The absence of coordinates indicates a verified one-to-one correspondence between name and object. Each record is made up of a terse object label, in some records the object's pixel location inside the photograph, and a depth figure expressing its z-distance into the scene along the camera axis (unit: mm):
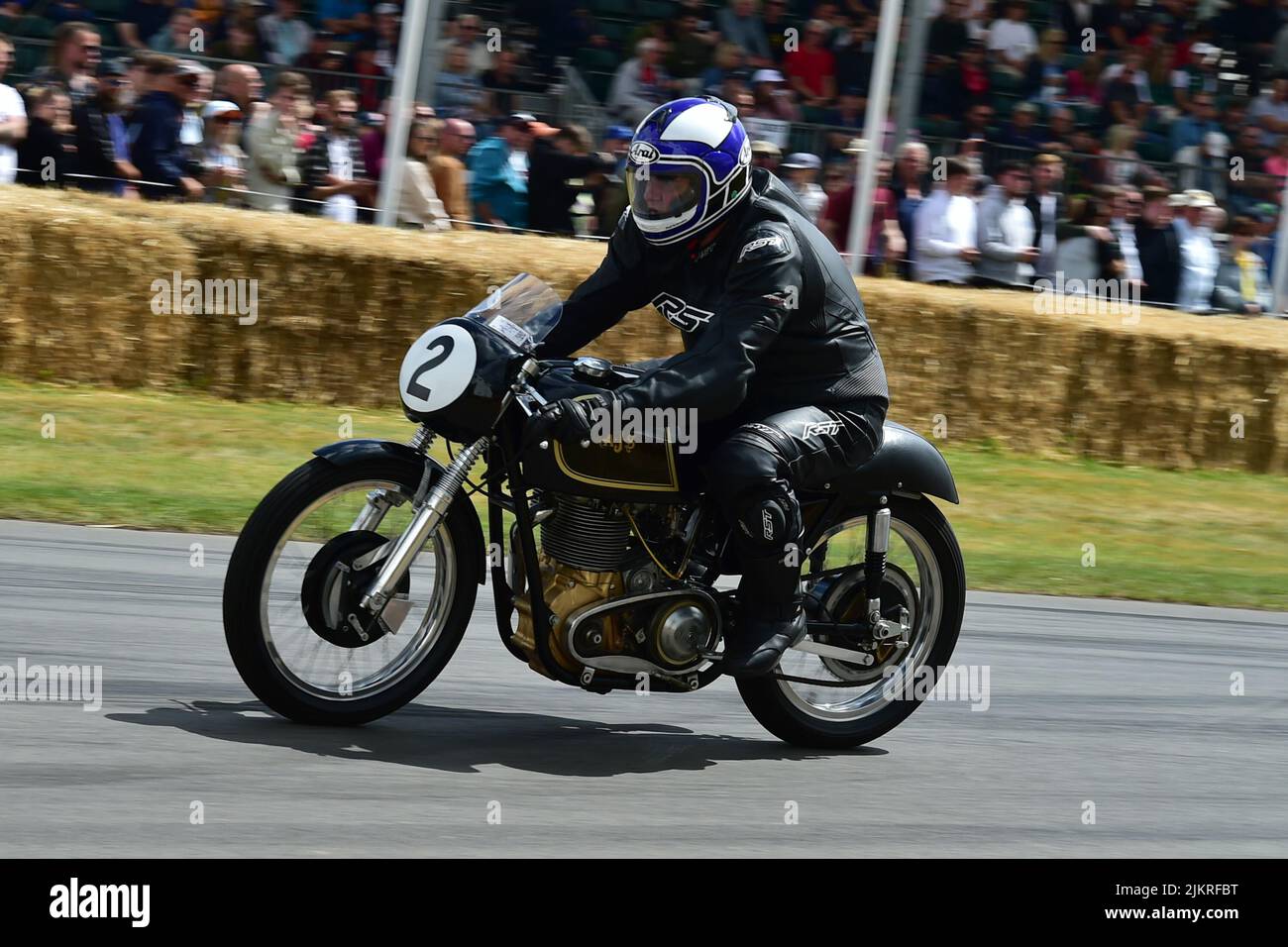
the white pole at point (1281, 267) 12580
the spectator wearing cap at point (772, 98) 12461
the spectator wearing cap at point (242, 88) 10500
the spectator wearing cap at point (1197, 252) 12195
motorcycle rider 4438
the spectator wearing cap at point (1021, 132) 12766
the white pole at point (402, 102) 10641
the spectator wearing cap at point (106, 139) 10234
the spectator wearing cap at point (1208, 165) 12906
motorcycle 4324
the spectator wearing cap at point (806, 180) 11398
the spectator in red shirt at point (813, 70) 13109
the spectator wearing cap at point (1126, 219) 11938
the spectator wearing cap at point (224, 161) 10508
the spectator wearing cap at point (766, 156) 10703
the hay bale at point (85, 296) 10180
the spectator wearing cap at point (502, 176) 11180
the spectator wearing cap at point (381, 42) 12273
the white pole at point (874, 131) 11281
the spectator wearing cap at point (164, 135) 10188
